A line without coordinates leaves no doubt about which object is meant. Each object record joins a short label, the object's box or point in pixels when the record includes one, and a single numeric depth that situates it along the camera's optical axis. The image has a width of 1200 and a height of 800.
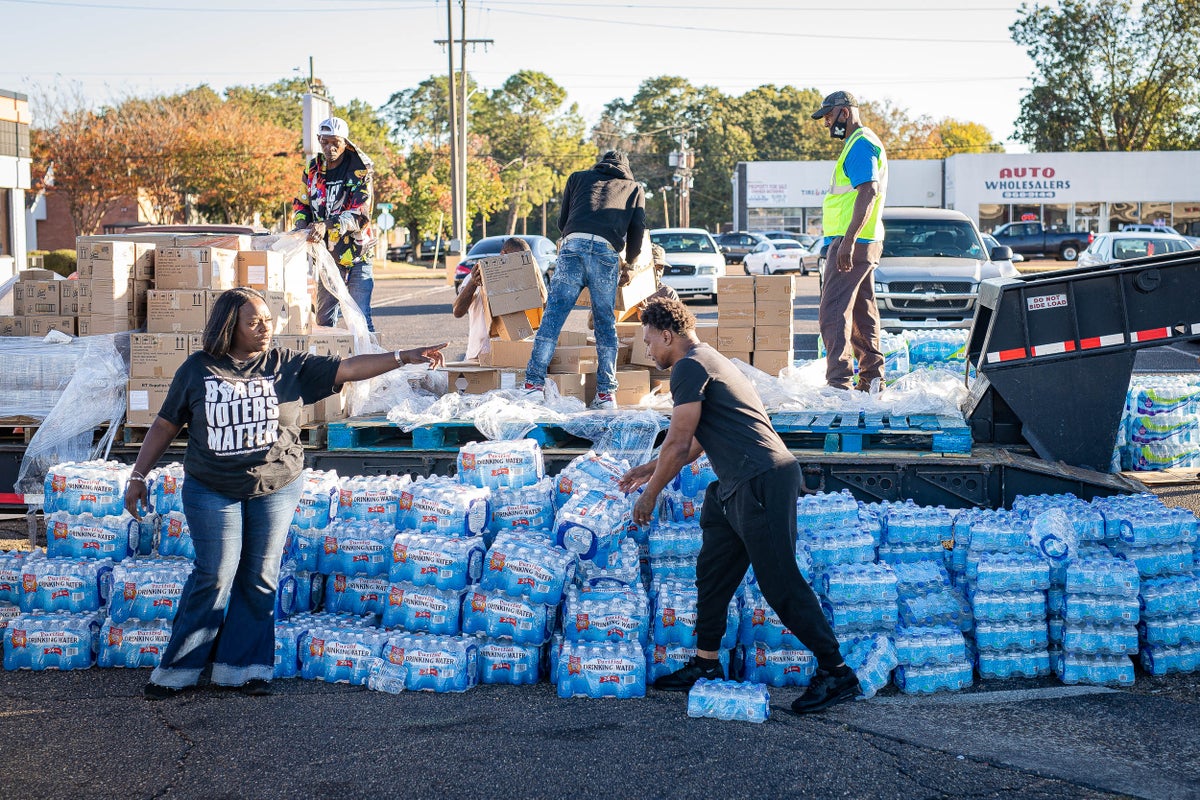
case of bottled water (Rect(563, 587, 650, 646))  5.65
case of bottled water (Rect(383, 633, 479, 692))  5.54
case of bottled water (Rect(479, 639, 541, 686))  5.67
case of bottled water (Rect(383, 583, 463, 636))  5.80
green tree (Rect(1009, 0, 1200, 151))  57.62
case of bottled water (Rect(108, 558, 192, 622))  6.04
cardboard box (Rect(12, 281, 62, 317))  8.44
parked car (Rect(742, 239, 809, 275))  39.41
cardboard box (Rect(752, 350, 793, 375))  9.20
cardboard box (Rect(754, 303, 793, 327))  9.14
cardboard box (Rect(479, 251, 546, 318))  8.95
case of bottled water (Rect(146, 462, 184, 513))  6.42
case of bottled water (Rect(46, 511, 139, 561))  6.36
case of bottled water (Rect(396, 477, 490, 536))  5.98
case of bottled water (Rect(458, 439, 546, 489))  6.38
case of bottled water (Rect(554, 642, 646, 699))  5.44
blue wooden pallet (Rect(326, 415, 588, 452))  7.60
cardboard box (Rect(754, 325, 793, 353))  9.16
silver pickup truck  14.62
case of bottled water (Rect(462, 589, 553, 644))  5.70
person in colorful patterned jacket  9.52
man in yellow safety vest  8.53
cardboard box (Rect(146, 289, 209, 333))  8.05
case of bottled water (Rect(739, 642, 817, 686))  5.72
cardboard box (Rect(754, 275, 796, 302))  8.99
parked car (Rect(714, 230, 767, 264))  47.06
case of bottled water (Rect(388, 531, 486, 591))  5.84
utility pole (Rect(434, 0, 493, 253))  39.34
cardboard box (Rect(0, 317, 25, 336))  8.48
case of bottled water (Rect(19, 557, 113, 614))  6.16
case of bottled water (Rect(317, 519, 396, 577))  6.16
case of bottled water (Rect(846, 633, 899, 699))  5.48
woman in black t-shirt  5.32
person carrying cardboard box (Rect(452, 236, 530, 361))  9.10
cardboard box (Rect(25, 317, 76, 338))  8.40
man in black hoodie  8.02
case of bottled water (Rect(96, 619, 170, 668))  5.94
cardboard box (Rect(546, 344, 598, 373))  8.38
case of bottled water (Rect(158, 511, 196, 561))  6.36
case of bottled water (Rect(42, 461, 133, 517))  6.40
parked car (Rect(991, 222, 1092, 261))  45.50
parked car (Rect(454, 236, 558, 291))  22.06
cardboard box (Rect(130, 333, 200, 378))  7.89
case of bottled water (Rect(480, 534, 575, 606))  5.72
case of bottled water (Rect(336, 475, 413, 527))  6.38
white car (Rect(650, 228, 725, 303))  24.80
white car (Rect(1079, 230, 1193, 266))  24.88
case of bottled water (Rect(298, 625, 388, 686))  5.66
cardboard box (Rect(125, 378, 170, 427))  7.90
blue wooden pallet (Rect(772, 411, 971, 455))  7.35
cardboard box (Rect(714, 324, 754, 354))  9.17
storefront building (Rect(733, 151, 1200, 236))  50.72
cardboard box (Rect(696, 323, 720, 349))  9.15
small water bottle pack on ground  5.11
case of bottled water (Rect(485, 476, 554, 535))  6.15
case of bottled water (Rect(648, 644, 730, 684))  5.68
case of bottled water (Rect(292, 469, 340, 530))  6.25
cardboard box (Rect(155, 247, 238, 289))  8.12
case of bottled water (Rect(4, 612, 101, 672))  5.92
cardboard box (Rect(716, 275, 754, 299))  9.02
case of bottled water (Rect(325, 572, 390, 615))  6.17
